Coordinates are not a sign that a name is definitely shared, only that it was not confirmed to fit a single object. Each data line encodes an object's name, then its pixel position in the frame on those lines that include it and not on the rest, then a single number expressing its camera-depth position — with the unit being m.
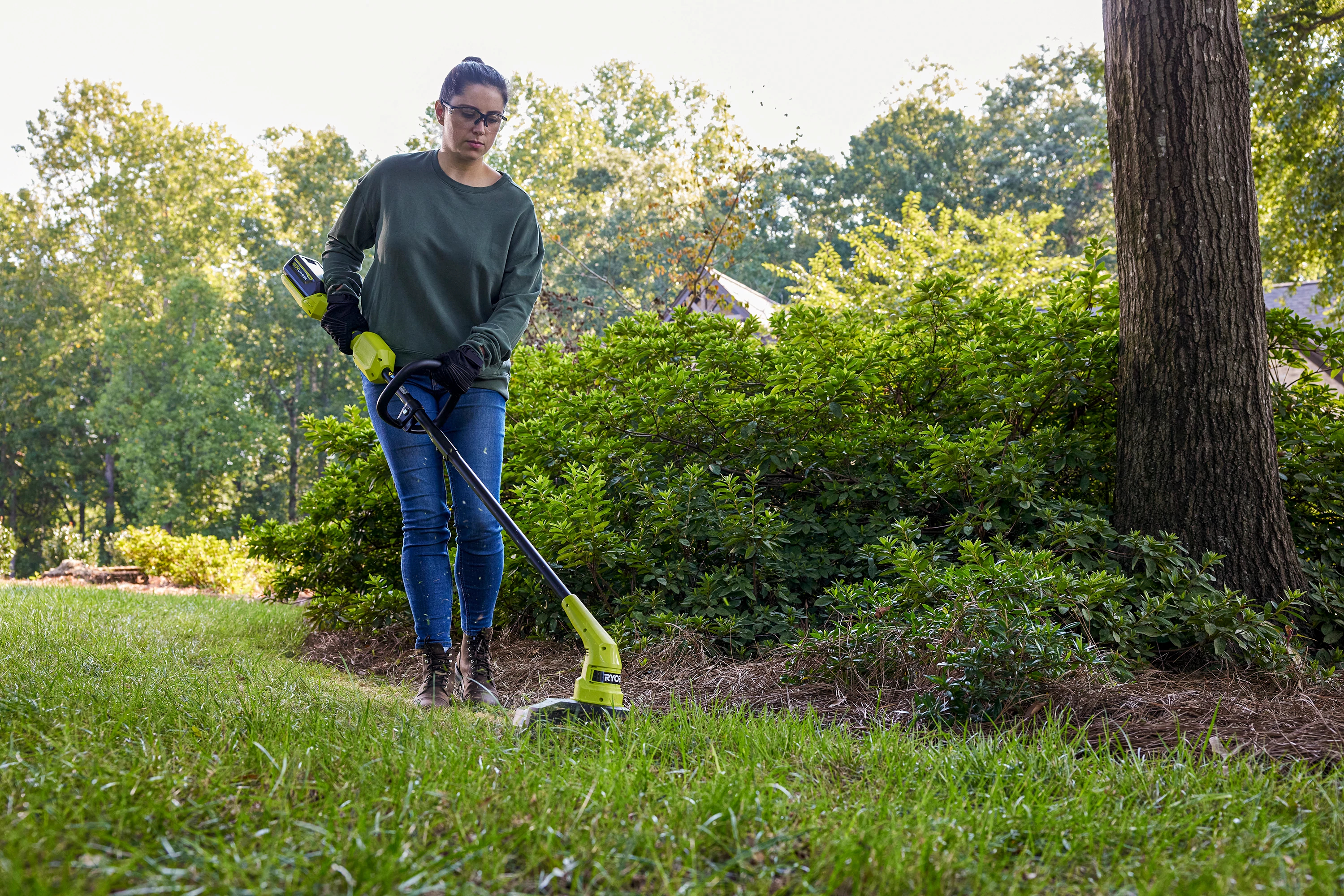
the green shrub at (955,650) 2.79
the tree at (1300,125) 9.55
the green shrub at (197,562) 11.86
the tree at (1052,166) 34.00
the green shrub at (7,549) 17.15
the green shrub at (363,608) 4.71
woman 3.20
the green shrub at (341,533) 5.07
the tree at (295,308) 32.44
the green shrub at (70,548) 19.36
